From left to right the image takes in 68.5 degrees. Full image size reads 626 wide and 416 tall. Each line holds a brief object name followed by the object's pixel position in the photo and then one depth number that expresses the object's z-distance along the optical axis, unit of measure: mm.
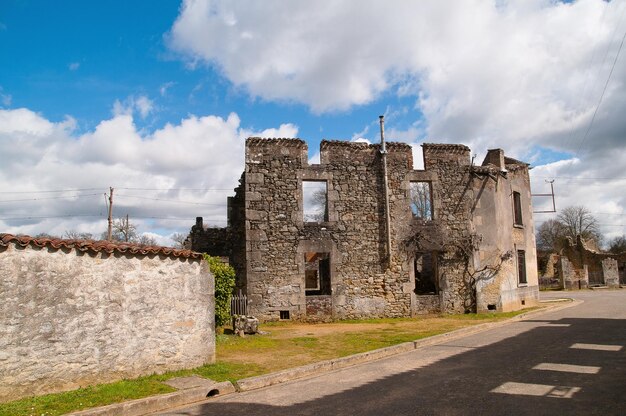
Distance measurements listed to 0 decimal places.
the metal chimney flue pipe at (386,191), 17406
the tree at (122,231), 42988
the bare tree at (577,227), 57362
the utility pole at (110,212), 29359
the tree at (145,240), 48488
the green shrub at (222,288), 13195
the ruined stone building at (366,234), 16703
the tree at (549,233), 61625
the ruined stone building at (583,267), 36500
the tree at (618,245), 54700
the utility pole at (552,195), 21759
